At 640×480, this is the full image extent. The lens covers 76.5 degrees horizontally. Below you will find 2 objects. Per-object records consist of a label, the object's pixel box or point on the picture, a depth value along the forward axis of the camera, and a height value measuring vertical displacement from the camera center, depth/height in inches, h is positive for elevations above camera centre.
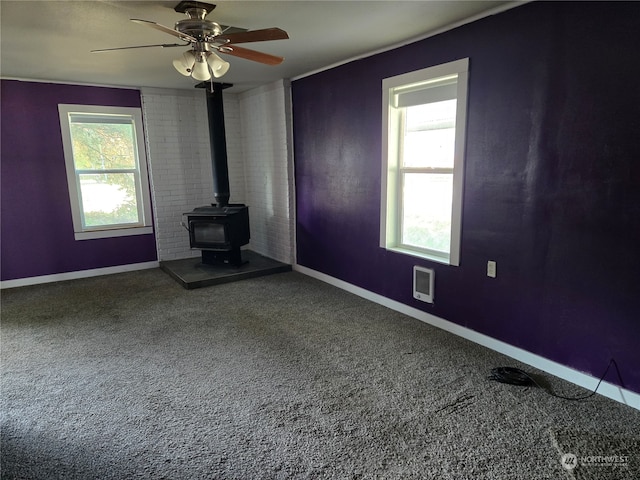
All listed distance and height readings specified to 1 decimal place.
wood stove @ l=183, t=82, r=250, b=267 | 191.9 -19.2
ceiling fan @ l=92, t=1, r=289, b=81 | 93.2 +31.7
